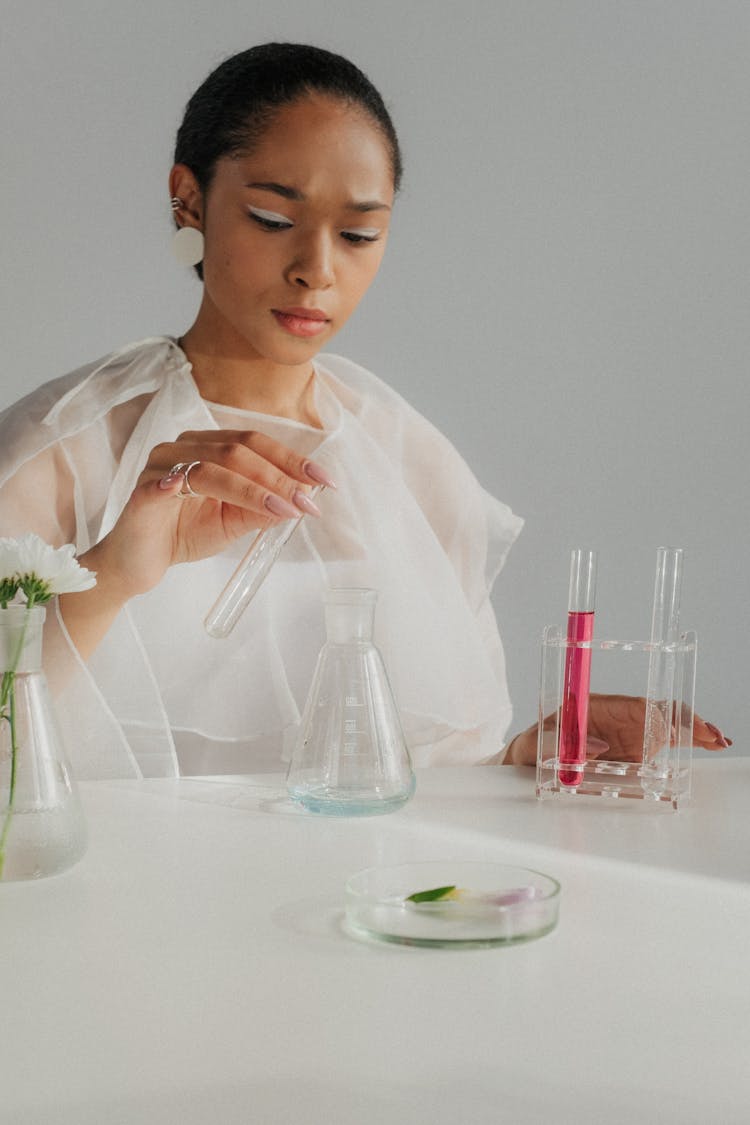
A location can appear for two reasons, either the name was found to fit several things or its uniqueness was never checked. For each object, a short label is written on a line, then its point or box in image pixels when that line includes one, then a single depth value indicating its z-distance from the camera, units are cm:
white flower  86
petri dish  75
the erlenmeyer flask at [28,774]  86
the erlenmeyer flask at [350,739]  106
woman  141
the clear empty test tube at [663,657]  116
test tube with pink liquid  117
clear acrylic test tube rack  113
